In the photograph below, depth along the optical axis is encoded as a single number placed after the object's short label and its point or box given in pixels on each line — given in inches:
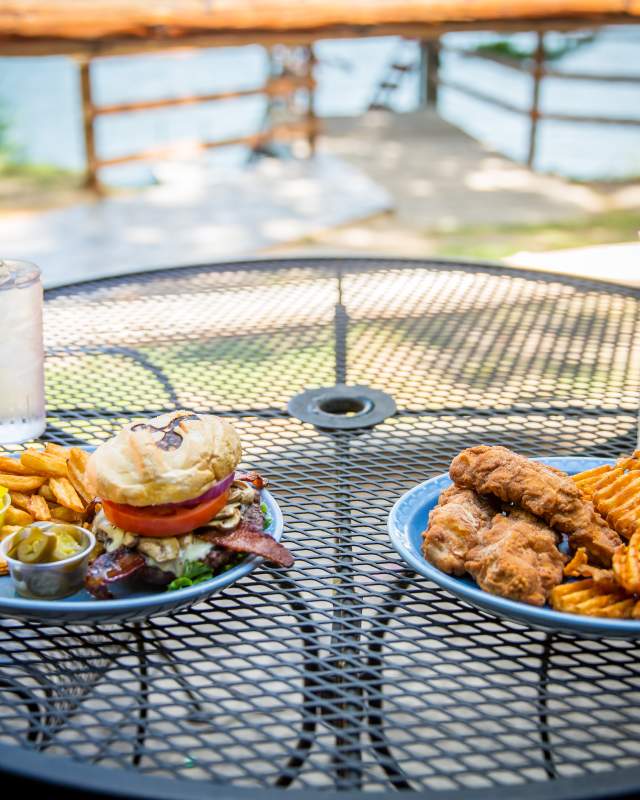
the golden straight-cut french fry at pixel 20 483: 52.1
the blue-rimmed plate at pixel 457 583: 41.5
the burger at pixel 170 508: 43.5
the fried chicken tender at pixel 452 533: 46.1
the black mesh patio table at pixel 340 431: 39.9
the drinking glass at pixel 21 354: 65.1
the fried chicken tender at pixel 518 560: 43.3
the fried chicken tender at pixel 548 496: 45.9
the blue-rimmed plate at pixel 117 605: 43.0
